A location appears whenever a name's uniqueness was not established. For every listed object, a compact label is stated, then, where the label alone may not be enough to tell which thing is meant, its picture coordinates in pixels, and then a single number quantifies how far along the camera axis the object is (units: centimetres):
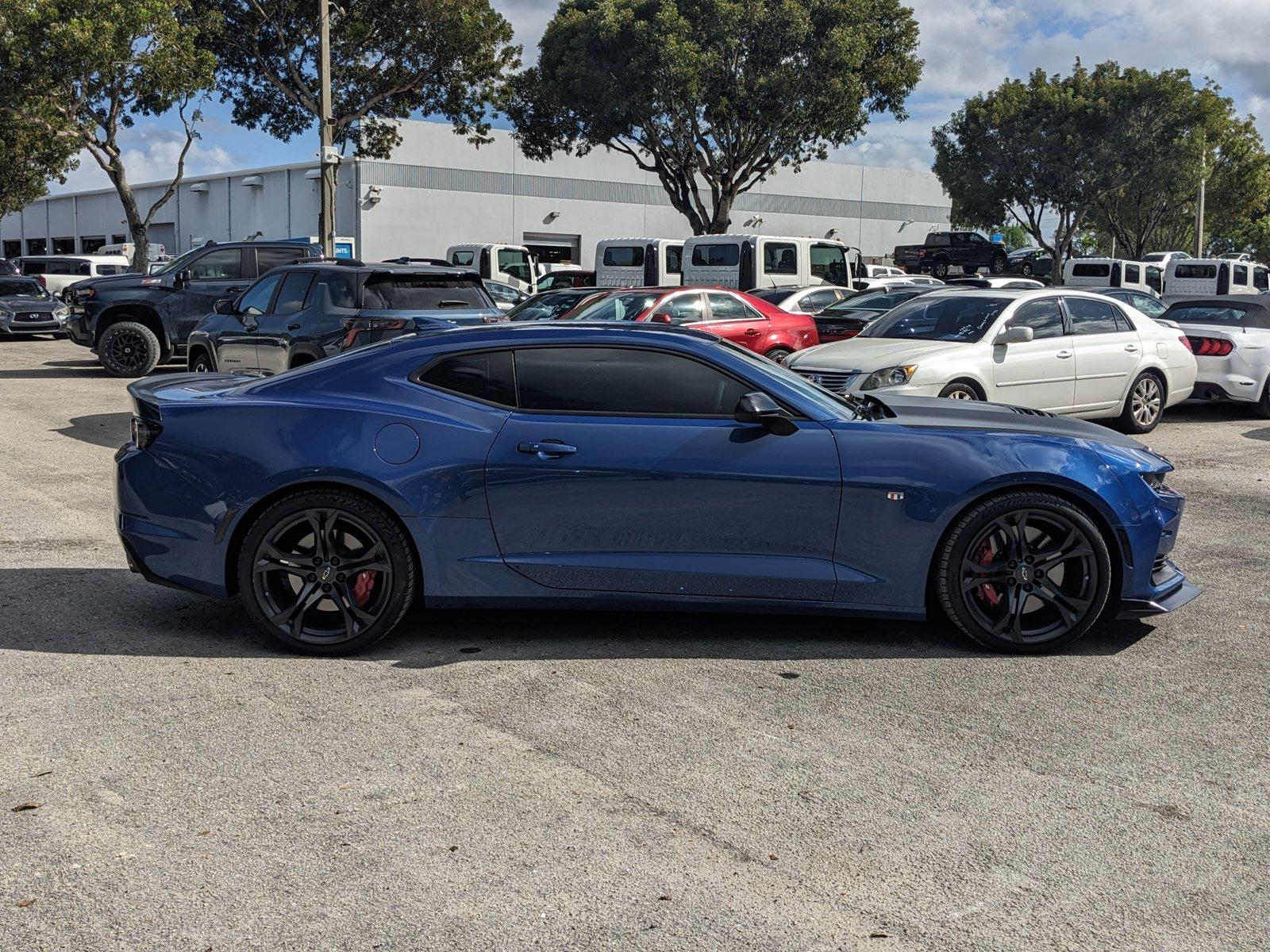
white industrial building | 5141
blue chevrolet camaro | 547
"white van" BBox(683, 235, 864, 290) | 2583
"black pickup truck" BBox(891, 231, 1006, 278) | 4816
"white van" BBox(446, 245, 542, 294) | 3145
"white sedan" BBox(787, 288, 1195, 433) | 1166
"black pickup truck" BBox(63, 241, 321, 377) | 1892
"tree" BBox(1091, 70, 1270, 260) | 4403
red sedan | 1641
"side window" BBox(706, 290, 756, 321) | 1683
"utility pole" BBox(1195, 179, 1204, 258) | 5250
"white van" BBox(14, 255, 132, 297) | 3828
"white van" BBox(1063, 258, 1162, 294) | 3541
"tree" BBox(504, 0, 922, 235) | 3238
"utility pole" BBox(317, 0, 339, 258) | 2519
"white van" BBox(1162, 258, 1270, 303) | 3712
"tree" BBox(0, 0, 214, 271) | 2952
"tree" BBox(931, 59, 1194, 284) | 4434
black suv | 1223
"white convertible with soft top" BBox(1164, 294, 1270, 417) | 1503
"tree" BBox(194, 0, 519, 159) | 3117
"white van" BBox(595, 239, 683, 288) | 2792
